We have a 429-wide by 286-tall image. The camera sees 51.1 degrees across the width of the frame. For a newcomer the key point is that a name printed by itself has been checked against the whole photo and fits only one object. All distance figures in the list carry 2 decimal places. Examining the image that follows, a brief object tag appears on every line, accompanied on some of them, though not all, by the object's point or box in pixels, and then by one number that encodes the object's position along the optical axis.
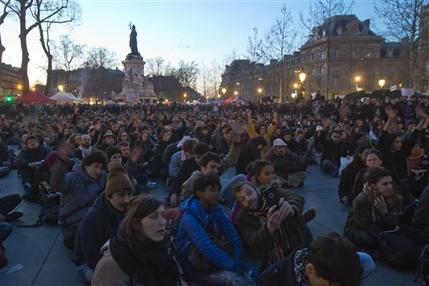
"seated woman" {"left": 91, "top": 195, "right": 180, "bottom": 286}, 2.88
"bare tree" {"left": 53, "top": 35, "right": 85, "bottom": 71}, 72.44
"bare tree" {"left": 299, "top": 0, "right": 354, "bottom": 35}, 32.65
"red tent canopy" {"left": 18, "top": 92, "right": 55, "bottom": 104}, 34.41
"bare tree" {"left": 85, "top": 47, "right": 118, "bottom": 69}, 95.97
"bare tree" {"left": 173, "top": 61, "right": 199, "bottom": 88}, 104.00
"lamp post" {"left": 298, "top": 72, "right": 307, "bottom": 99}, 22.70
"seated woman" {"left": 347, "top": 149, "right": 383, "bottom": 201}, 7.12
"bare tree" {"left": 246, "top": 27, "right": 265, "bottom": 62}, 41.02
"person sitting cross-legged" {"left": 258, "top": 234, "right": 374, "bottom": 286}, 2.30
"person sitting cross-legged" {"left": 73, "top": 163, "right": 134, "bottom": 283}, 4.28
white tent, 39.63
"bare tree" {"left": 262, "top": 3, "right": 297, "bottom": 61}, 38.72
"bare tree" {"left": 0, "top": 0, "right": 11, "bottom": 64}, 33.16
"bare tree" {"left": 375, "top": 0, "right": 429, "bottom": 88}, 29.52
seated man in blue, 4.61
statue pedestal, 62.34
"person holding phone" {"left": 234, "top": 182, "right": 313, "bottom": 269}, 3.83
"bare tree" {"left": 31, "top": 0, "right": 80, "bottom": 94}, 37.47
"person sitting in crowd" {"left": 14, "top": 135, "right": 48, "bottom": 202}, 9.55
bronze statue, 61.56
